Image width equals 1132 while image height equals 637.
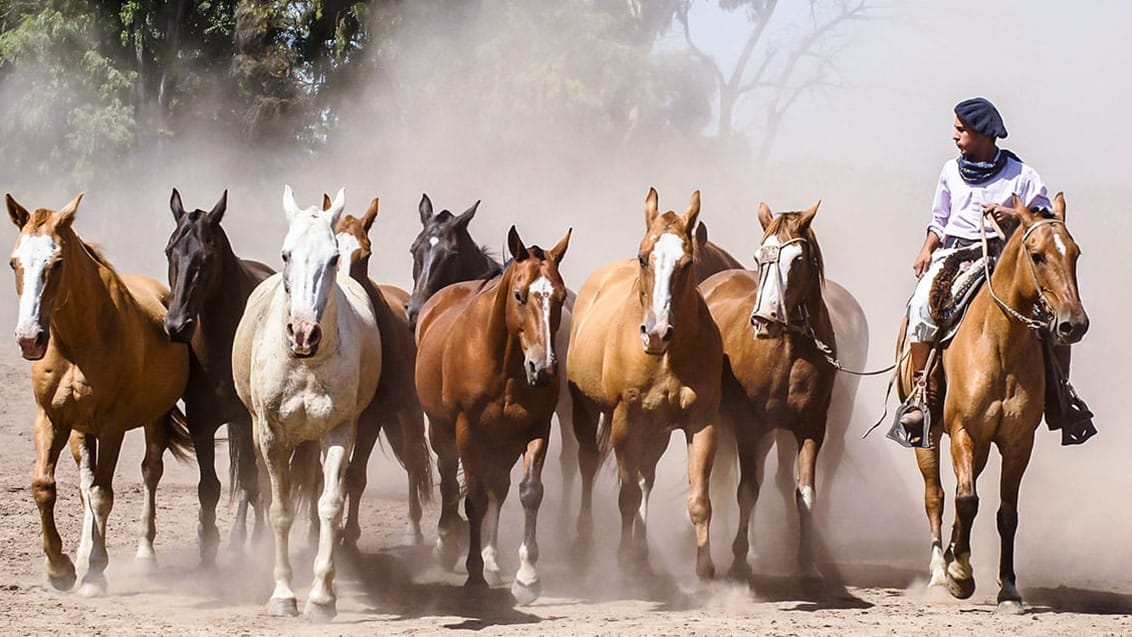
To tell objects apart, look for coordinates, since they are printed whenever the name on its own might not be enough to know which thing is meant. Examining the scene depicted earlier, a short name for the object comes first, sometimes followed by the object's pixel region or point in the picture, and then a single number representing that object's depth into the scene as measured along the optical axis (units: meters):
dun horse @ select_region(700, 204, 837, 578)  16.48
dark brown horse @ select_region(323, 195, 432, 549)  18.00
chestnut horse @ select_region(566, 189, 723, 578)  15.59
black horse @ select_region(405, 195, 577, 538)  20.87
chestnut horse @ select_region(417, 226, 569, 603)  15.52
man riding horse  15.62
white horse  14.48
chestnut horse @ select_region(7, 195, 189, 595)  15.37
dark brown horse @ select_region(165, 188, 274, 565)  16.94
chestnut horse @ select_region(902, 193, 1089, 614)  14.84
